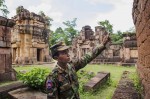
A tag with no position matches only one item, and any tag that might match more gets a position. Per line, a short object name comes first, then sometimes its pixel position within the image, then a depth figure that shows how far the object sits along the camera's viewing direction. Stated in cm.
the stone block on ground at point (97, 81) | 392
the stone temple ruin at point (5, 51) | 418
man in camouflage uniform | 160
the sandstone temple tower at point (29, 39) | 1097
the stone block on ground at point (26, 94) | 286
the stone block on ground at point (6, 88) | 306
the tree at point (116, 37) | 1795
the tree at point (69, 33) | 2246
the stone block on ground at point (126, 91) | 248
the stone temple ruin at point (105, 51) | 939
